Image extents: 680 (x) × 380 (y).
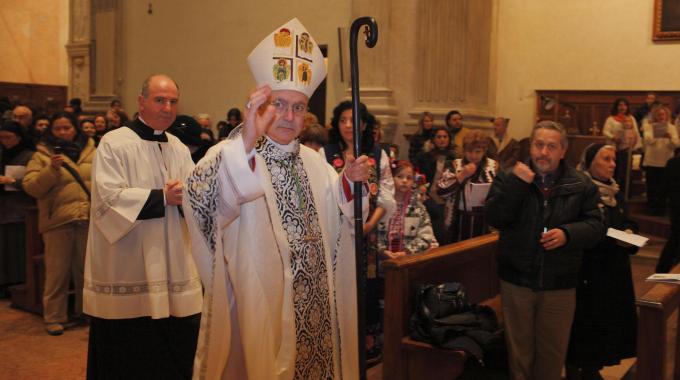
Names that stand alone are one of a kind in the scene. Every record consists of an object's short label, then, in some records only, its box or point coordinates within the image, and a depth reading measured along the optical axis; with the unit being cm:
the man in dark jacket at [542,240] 373
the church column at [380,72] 993
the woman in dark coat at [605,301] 428
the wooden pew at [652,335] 306
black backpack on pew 374
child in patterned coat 462
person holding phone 556
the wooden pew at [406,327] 379
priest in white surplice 349
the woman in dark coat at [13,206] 644
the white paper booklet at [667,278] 345
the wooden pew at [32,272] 602
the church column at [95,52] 1389
